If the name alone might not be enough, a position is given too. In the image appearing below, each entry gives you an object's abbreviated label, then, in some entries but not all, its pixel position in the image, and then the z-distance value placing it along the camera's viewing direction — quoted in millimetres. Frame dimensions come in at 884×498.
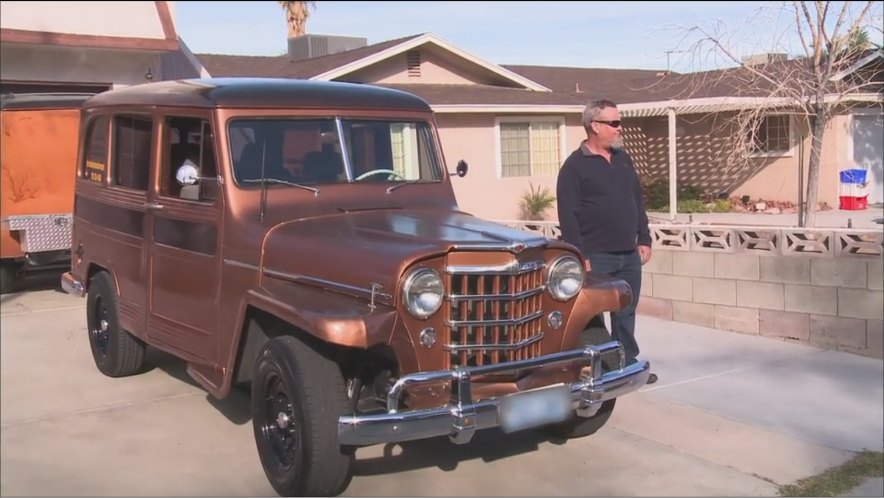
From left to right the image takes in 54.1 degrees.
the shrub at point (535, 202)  16781
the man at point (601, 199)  5551
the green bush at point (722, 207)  18188
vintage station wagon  3963
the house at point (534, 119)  15742
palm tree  21484
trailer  8586
